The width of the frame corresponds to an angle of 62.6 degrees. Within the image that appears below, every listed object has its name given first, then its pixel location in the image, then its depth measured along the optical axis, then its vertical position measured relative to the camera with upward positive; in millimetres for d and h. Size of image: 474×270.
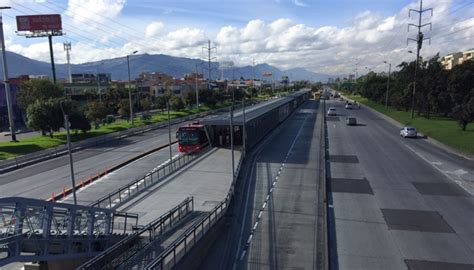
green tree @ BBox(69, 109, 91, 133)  47438 -4615
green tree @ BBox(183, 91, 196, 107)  99312 -4209
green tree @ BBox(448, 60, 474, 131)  60031 -715
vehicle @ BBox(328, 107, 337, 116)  80375 -6701
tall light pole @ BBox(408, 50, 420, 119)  65019 +344
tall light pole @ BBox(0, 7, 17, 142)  46803 +339
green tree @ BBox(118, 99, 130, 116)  76738 -4971
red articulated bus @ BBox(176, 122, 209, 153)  36938 -5390
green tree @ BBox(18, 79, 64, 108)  62031 -1131
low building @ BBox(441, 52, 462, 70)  172925 +8812
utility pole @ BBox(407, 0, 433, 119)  62875 +6263
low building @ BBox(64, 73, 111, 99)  101375 -1375
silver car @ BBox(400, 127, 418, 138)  46500 -6468
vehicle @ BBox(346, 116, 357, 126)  61281 -6700
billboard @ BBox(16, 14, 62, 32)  84625 +13143
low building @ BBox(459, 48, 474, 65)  159725 +9787
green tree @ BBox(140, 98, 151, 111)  90494 -5069
